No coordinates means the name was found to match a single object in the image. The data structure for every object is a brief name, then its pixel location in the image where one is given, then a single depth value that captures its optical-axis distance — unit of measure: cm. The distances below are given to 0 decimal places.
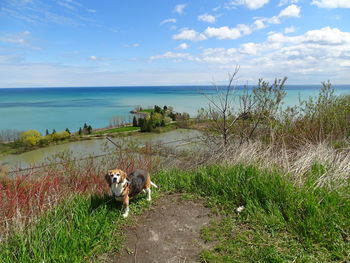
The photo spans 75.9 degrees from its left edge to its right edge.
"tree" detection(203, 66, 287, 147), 584
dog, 268
